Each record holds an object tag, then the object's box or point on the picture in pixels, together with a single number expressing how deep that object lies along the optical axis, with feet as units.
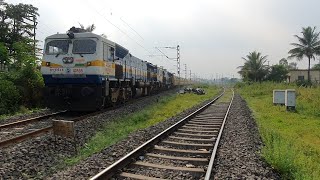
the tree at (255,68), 144.87
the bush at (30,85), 38.61
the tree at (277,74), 145.69
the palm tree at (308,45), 131.59
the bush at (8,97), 34.16
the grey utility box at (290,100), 42.93
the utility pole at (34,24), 86.57
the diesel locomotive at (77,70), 32.97
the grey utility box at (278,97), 48.68
